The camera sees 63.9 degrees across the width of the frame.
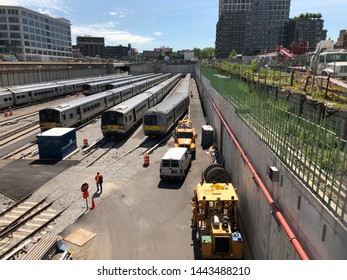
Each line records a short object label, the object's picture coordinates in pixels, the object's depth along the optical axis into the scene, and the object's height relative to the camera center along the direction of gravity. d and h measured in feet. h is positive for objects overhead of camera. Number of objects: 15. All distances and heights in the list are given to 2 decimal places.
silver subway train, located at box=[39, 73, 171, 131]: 98.17 -15.08
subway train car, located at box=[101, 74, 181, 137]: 96.89 -16.28
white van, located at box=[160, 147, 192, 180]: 65.12 -21.75
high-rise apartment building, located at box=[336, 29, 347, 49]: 299.05 +40.54
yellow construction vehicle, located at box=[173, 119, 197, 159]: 81.41 -19.79
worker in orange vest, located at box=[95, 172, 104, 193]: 60.25 -23.11
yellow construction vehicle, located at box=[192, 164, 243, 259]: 38.65 -21.68
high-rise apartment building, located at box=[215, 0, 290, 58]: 584.81 +99.36
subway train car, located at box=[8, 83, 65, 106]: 154.76 -12.95
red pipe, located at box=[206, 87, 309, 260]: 24.63 -15.16
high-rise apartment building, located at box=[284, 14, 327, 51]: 552.82 +82.56
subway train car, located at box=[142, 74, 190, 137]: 96.43 -16.64
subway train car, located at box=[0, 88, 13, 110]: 142.03 -14.44
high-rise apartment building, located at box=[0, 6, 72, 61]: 384.06 +54.03
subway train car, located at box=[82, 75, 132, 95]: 186.60 -11.11
